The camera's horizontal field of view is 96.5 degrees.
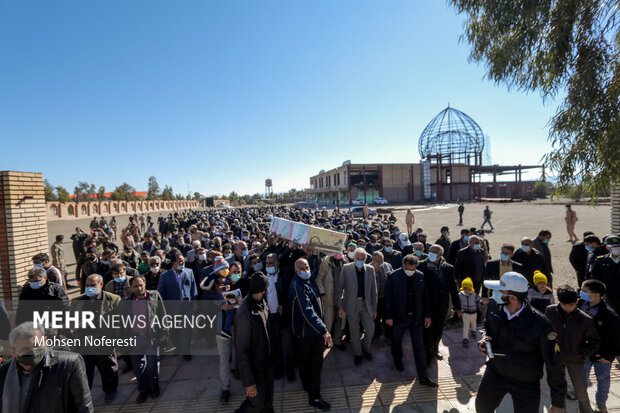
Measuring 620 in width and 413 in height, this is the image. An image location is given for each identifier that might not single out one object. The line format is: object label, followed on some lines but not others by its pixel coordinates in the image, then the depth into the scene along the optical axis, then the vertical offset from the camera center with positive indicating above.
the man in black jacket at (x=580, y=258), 5.66 -1.31
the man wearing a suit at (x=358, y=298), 4.42 -1.57
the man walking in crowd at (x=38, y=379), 2.00 -1.26
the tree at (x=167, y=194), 92.00 +4.25
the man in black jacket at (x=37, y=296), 3.92 -1.23
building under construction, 51.19 +4.62
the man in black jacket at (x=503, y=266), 4.99 -1.27
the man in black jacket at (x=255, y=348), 2.81 -1.50
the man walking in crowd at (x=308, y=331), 3.40 -1.59
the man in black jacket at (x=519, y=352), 2.34 -1.37
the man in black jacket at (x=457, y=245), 6.84 -1.20
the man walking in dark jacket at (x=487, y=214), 16.78 -1.05
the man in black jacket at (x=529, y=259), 5.22 -1.22
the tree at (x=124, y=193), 70.62 +4.07
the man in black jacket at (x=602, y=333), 2.93 -1.48
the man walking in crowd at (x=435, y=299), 4.05 -1.52
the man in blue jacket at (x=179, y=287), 4.75 -1.41
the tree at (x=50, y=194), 59.12 +3.49
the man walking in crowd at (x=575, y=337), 2.88 -1.51
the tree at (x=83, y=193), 69.78 +4.38
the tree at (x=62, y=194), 60.34 +3.42
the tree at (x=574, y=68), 4.06 +2.01
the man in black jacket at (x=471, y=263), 5.56 -1.32
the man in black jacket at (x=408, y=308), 3.86 -1.56
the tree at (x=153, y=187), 91.28 +6.63
